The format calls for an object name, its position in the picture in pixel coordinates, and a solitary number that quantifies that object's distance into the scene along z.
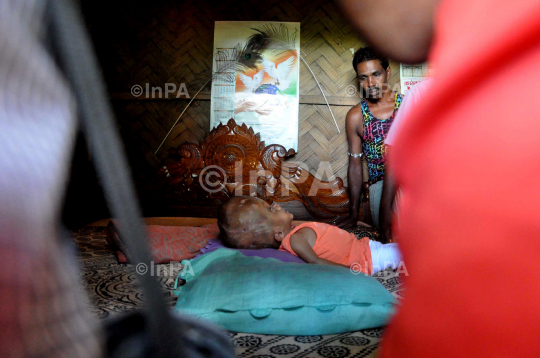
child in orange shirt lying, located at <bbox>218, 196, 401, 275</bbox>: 1.57
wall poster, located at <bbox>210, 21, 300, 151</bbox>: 2.98
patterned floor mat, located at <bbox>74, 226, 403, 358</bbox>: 0.78
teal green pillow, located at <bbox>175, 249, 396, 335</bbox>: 0.89
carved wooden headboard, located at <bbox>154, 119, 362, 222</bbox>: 2.78
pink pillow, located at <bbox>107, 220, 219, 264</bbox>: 1.54
